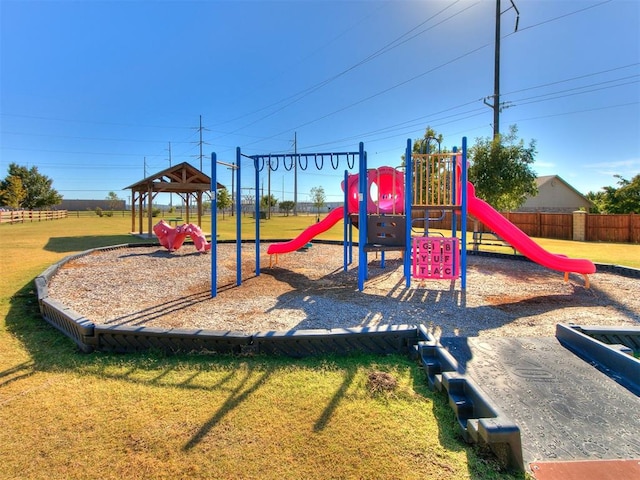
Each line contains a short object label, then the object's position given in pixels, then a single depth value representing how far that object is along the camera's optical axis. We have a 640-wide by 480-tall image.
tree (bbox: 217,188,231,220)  40.01
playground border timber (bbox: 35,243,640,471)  3.70
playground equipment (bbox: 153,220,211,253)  12.34
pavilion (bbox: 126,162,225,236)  17.56
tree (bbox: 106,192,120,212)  73.12
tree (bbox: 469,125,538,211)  14.90
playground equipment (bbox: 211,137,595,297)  7.02
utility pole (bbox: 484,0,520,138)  18.66
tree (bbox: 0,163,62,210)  45.00
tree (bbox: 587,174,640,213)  28.33
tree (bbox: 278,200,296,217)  72.56
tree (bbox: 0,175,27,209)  40.37
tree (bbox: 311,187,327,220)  73.95
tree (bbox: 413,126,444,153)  20.75
